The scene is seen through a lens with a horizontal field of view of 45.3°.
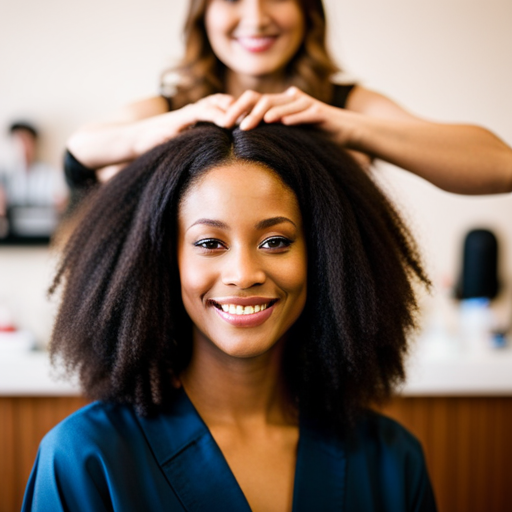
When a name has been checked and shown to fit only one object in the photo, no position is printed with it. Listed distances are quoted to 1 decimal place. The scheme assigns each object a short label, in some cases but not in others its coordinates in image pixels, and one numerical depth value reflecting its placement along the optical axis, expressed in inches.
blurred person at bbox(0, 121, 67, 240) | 114.3
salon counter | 90.4
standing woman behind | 42.5
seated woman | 37.4
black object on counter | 107.4
